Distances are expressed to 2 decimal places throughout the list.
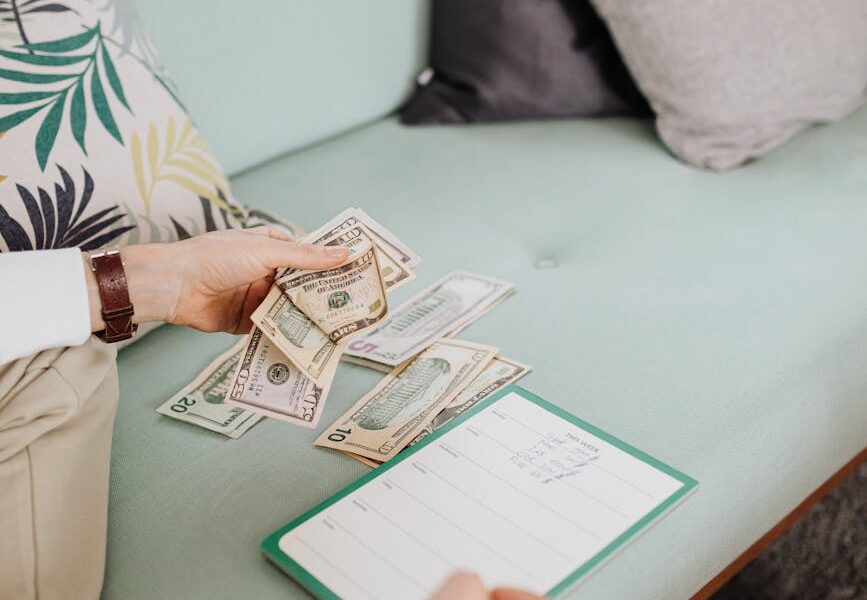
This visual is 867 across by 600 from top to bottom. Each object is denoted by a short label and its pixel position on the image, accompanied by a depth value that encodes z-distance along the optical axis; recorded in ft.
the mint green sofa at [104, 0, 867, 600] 3.11
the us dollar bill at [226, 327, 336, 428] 3.35
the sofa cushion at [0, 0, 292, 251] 3.61
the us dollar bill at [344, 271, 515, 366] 3.87
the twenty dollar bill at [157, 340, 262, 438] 3.51
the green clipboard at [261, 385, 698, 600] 2.73
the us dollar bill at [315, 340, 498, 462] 3.34
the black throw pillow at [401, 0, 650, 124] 5.58
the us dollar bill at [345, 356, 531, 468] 3.41
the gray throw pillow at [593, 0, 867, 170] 5.10
